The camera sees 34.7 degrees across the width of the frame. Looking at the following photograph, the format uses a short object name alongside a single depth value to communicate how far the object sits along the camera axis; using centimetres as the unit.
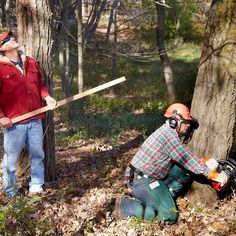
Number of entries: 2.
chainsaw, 458
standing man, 474
